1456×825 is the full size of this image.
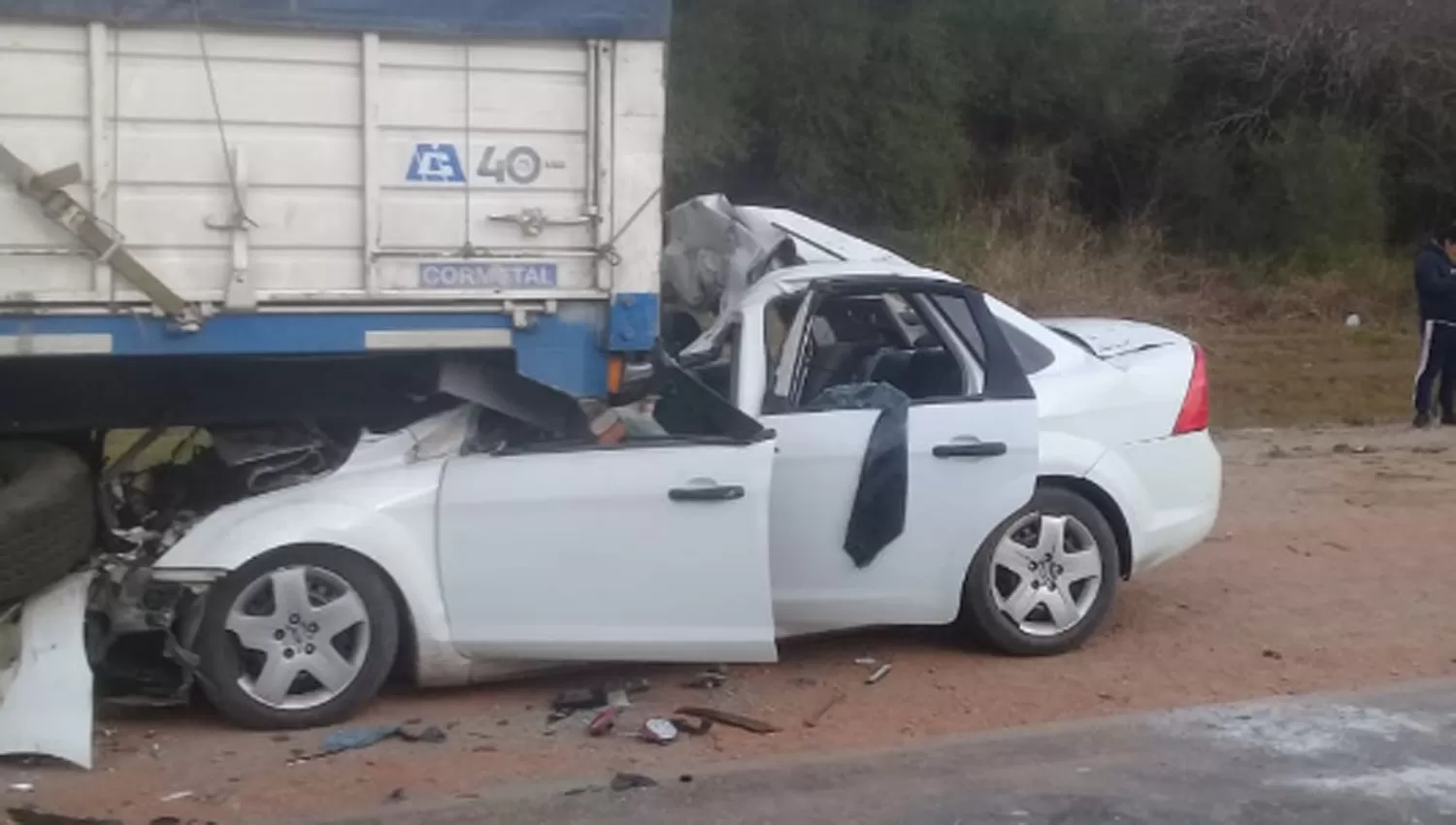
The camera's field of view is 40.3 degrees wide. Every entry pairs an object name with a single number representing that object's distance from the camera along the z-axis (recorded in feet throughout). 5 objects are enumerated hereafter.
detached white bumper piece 21.82
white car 23.34
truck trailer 22.12
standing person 52.06
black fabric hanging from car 25.50
